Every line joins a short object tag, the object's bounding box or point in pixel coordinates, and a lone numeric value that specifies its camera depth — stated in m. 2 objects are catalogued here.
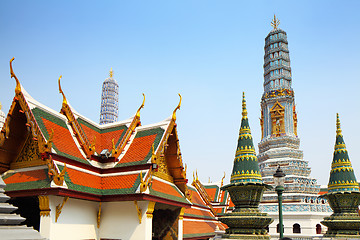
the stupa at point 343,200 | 14.32
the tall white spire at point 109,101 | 77.44
